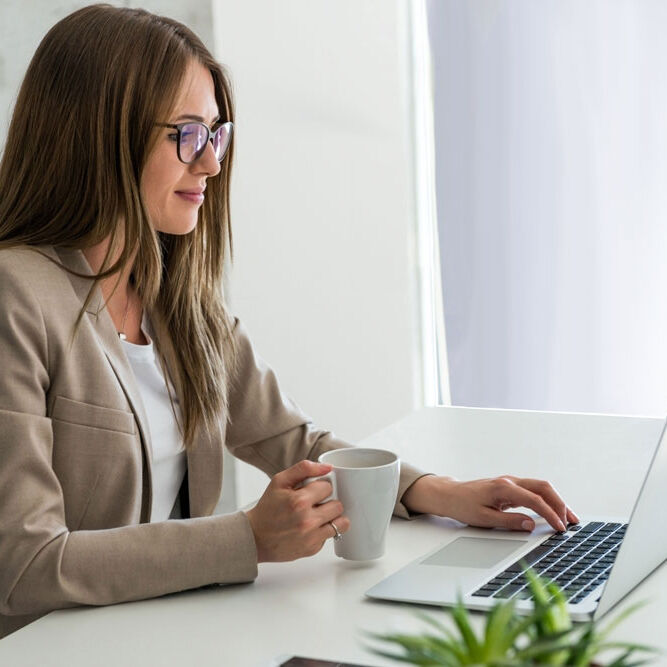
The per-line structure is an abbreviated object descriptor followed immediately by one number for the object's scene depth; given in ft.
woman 5.24
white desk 4.69
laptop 4.77
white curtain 13.41
